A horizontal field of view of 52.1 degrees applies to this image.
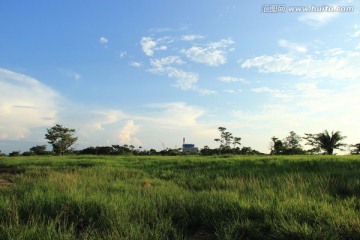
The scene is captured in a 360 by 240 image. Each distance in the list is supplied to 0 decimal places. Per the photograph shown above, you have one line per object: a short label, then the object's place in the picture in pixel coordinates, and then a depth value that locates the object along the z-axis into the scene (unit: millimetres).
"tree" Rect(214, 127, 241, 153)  37406
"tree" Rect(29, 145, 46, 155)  40019
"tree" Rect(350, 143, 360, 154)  38594
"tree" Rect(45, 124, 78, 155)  40125
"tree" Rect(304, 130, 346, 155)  38375
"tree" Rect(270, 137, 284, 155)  36019
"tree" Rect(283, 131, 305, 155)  35528
